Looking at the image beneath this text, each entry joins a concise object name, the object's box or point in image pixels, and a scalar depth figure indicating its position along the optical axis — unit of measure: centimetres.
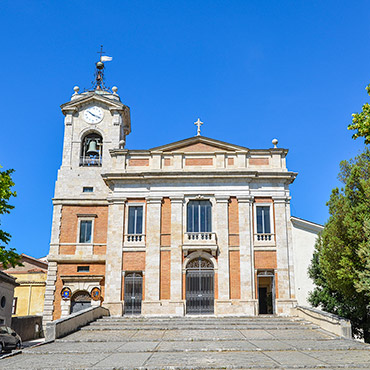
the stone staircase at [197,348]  1305
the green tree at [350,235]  1652
